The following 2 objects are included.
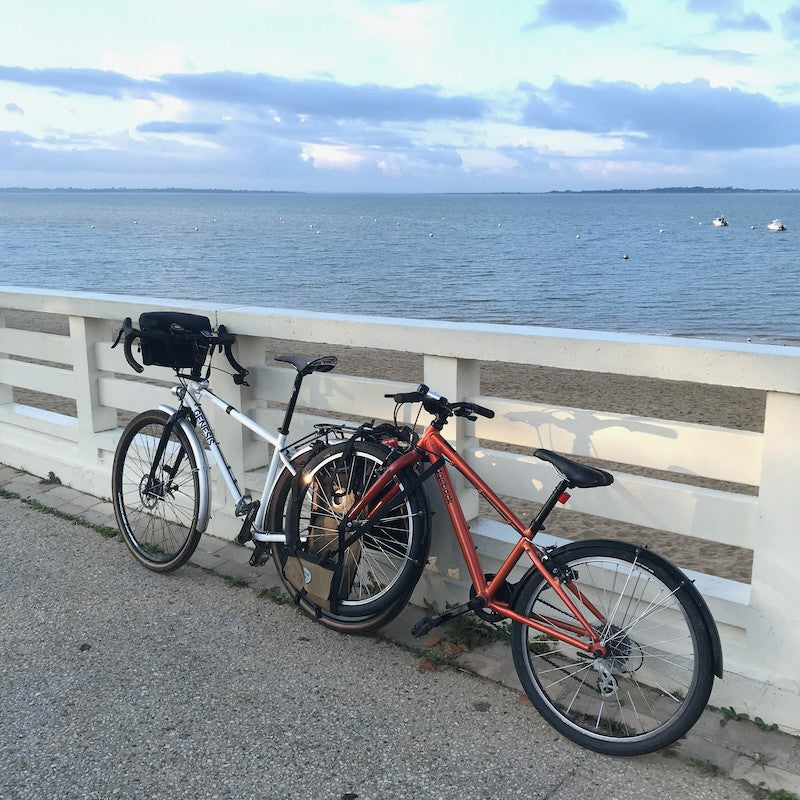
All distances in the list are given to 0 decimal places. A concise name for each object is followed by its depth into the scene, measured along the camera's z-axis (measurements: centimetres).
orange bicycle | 298
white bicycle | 403
